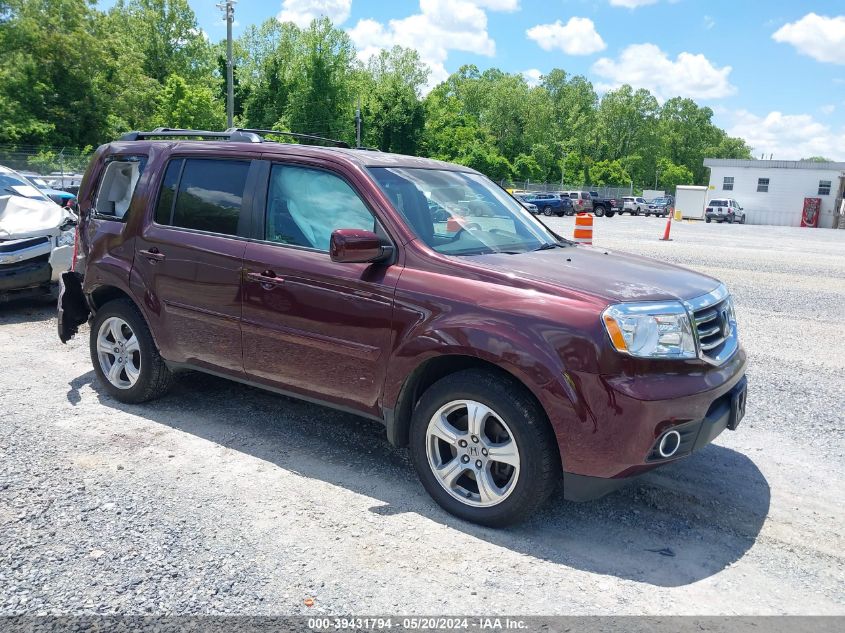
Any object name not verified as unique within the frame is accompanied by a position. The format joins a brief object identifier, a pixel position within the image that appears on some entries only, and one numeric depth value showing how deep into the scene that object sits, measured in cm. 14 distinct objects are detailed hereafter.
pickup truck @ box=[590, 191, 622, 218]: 4888
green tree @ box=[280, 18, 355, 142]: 5638
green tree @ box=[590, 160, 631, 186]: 9016
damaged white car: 778
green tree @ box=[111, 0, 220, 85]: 7212
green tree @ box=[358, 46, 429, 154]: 5647
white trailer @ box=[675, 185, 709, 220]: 5391
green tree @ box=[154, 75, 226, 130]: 4269
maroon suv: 321
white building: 5100
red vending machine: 5044
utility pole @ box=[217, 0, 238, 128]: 2947
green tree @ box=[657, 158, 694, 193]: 11175
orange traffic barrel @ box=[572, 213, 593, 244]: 1249
